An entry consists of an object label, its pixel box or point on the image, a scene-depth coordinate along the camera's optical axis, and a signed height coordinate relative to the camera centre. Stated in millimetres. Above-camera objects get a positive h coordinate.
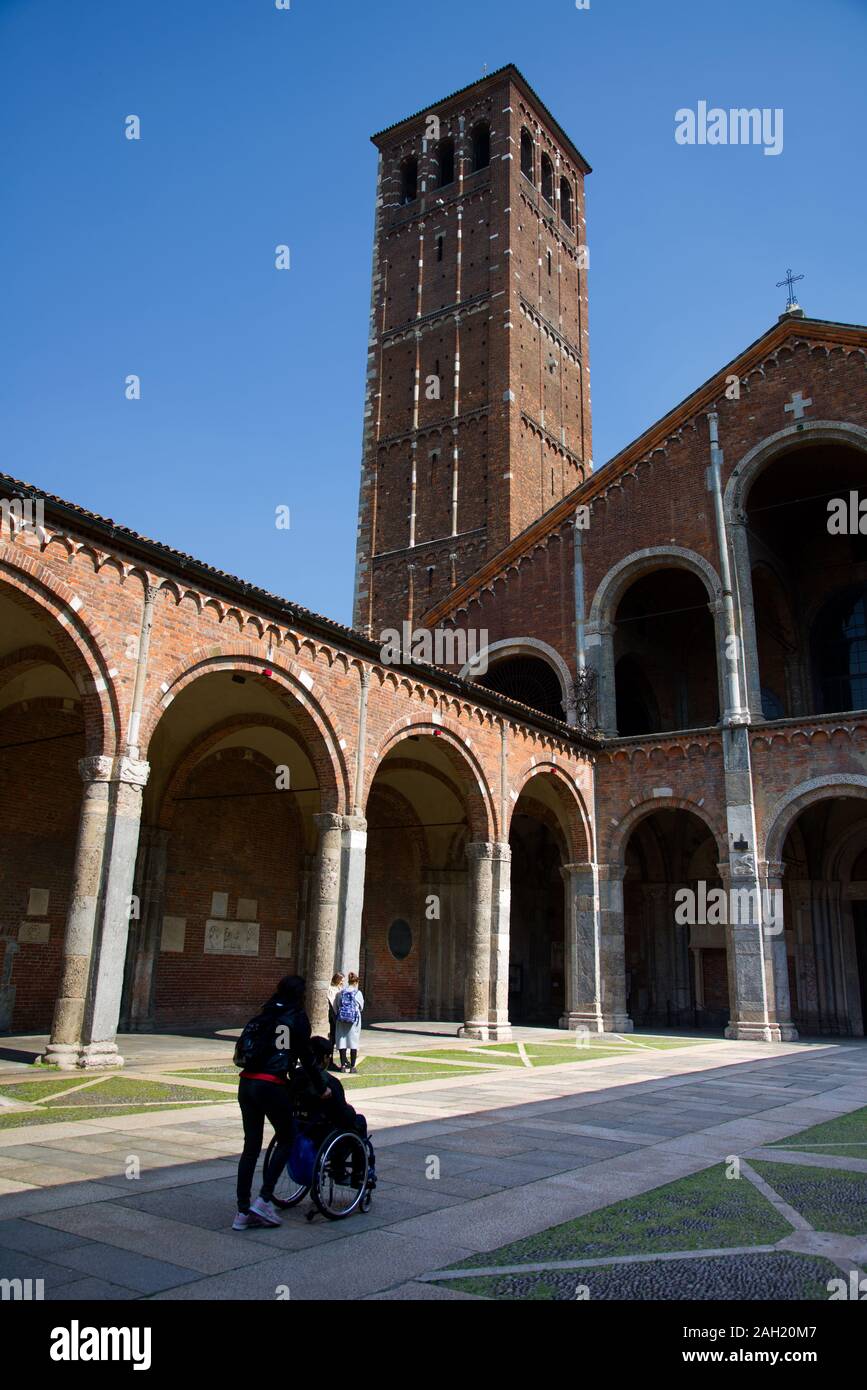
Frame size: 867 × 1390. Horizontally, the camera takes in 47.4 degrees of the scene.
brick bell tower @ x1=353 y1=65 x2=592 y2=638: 36125 +23520
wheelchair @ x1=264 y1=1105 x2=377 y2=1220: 5621 -1135
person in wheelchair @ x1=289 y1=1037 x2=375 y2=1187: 5605 -764
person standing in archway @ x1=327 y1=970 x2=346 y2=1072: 12852 -369
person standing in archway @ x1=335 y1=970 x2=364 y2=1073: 12688 -723
